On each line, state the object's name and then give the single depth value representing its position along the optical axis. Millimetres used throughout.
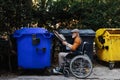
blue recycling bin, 4973
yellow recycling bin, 5521
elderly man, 4969
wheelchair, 4965
